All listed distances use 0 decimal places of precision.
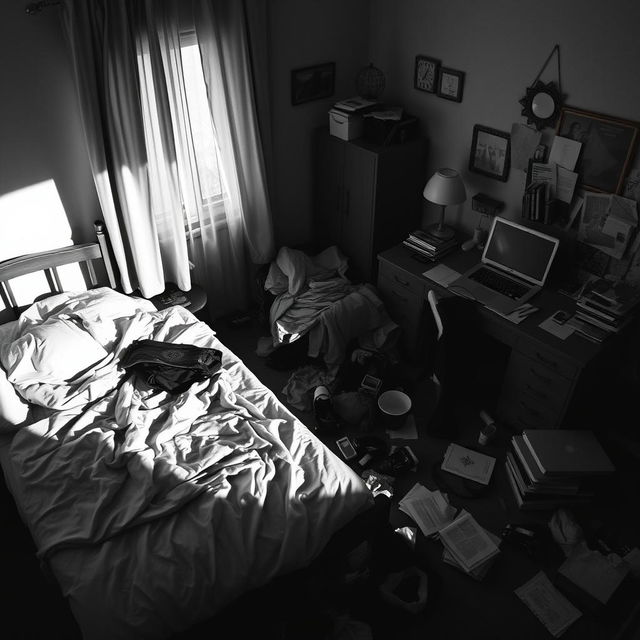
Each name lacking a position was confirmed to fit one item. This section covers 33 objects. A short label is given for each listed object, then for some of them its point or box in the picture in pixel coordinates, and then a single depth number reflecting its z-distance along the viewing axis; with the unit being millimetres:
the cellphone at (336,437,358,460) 3094
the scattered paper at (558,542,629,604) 2506
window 3209
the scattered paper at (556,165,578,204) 3066
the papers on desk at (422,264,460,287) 3324
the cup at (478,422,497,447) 3150
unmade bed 1970
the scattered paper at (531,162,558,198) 3151
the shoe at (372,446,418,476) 3010
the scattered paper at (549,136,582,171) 2996
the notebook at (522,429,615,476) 2730
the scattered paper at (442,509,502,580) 2580
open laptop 3133
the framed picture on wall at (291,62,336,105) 3629
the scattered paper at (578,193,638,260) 2912
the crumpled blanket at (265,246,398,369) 3488
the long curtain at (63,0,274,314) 2752
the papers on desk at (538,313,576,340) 2893
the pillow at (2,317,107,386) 2617
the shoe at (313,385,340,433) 3223
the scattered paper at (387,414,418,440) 3256
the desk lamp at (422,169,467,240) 3404
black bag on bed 2715
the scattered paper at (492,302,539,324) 2998
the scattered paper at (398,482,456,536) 2775
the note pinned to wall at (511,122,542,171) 3174
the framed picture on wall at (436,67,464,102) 3412
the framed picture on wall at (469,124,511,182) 3350
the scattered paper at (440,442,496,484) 3006
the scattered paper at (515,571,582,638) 2420
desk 2828
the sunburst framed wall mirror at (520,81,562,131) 2986
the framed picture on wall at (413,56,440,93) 3523
